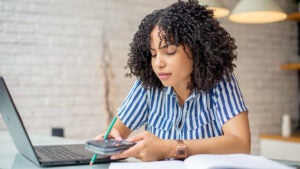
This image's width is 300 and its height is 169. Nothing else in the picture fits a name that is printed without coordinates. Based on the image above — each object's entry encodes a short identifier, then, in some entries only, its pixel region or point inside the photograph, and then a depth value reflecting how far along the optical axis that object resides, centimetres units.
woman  124
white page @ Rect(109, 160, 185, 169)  88
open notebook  79
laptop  102
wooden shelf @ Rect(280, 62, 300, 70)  382
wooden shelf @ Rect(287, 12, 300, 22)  389
